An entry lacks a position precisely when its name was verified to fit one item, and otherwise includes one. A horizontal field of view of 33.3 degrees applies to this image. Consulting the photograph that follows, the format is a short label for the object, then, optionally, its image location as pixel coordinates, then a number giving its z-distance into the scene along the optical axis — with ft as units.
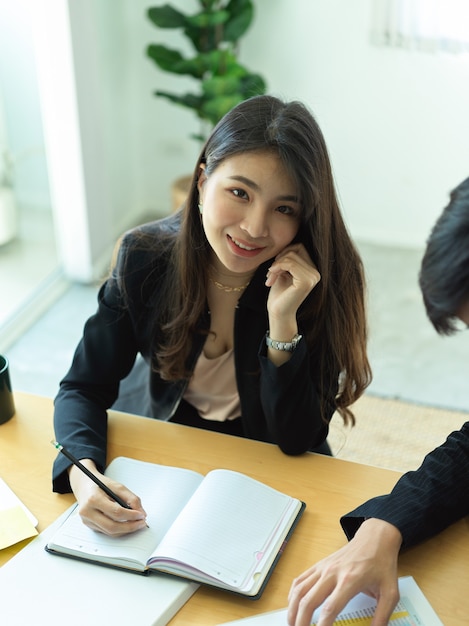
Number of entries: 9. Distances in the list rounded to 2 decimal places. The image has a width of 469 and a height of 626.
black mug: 4.49
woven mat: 8.02
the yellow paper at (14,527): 3.76
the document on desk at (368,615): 3.37
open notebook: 3.56
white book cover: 3.35
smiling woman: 4.35
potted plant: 9.98
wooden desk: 3.52
